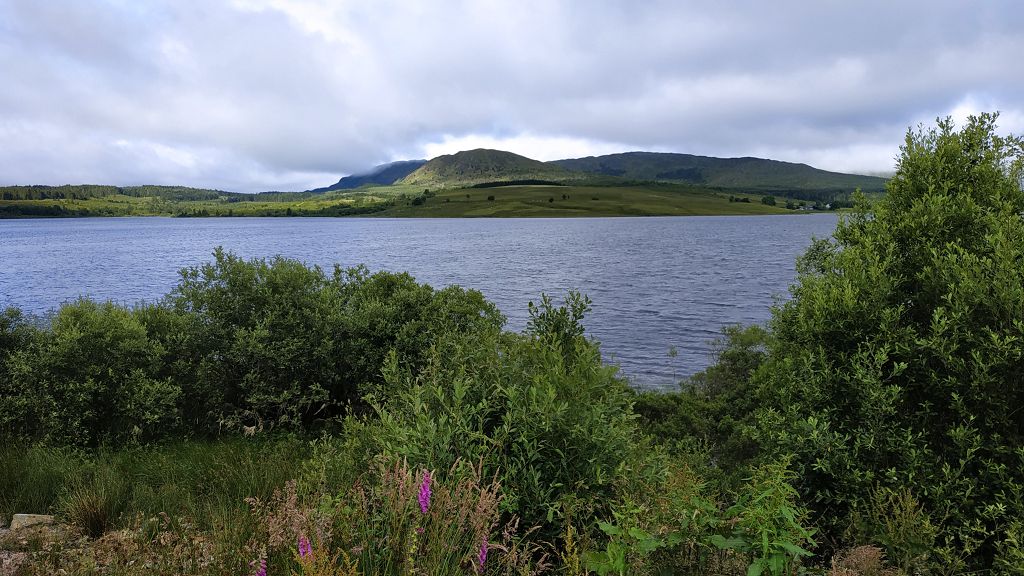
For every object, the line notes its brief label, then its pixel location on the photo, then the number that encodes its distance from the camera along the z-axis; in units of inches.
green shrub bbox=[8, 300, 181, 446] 433.1
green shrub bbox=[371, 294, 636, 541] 203.8
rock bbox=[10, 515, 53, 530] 295.5
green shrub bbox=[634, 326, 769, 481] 548.7
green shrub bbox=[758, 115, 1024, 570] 257.8
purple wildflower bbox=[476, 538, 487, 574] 143.9
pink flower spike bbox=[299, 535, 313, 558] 132.8
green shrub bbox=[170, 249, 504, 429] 500.1
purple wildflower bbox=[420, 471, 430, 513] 150.9
